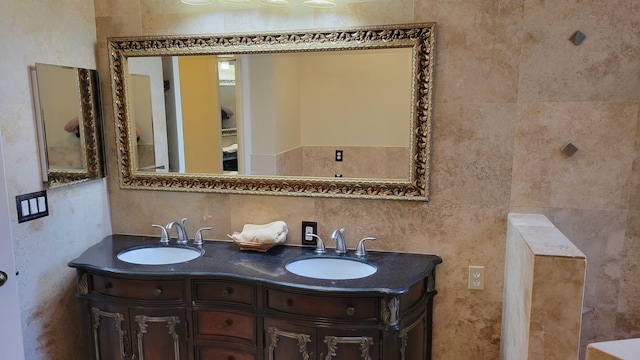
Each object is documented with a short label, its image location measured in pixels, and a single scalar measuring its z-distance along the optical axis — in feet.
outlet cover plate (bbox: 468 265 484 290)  7.07
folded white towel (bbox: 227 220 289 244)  7.27
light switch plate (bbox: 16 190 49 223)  6.66
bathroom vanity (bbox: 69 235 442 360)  5.98
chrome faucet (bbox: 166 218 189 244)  7.92
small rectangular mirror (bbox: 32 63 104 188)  7.00
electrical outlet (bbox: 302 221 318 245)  7.65
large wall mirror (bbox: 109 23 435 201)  7.03
